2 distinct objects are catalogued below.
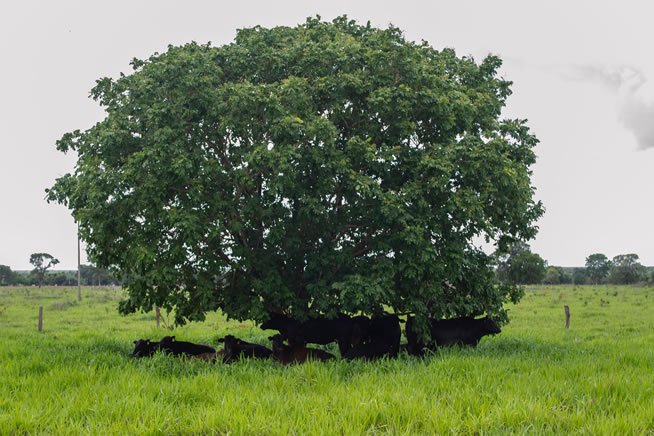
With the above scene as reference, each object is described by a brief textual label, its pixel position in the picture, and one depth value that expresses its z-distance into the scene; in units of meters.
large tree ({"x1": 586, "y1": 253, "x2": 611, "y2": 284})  100.31
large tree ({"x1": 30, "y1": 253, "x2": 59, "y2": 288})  113.50
